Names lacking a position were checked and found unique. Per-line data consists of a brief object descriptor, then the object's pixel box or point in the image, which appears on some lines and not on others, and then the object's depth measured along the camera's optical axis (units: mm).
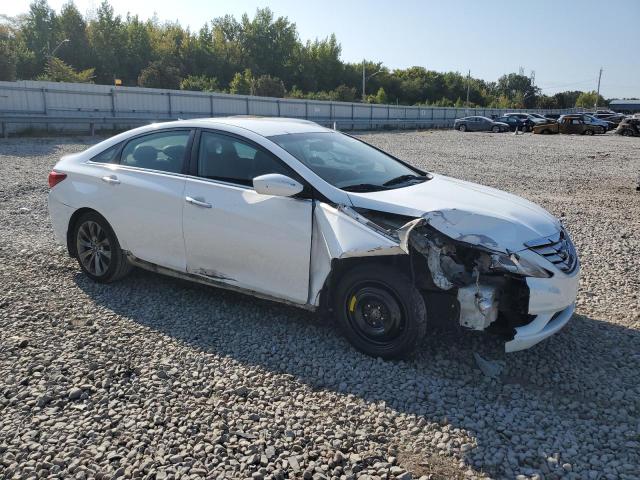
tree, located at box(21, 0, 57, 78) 69281
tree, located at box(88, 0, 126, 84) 70688
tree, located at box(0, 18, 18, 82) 34656
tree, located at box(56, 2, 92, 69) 68719
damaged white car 3695
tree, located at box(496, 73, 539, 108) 131875
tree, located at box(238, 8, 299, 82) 88688
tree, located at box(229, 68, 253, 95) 67012
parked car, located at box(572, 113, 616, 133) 38281
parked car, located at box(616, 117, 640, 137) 35031
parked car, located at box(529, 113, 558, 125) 39794
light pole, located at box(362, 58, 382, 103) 94906
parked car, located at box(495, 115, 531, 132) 44978
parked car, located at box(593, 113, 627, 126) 46875
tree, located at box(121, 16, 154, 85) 73250
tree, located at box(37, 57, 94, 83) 52794
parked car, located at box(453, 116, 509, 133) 43750
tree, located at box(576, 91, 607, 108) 131625
